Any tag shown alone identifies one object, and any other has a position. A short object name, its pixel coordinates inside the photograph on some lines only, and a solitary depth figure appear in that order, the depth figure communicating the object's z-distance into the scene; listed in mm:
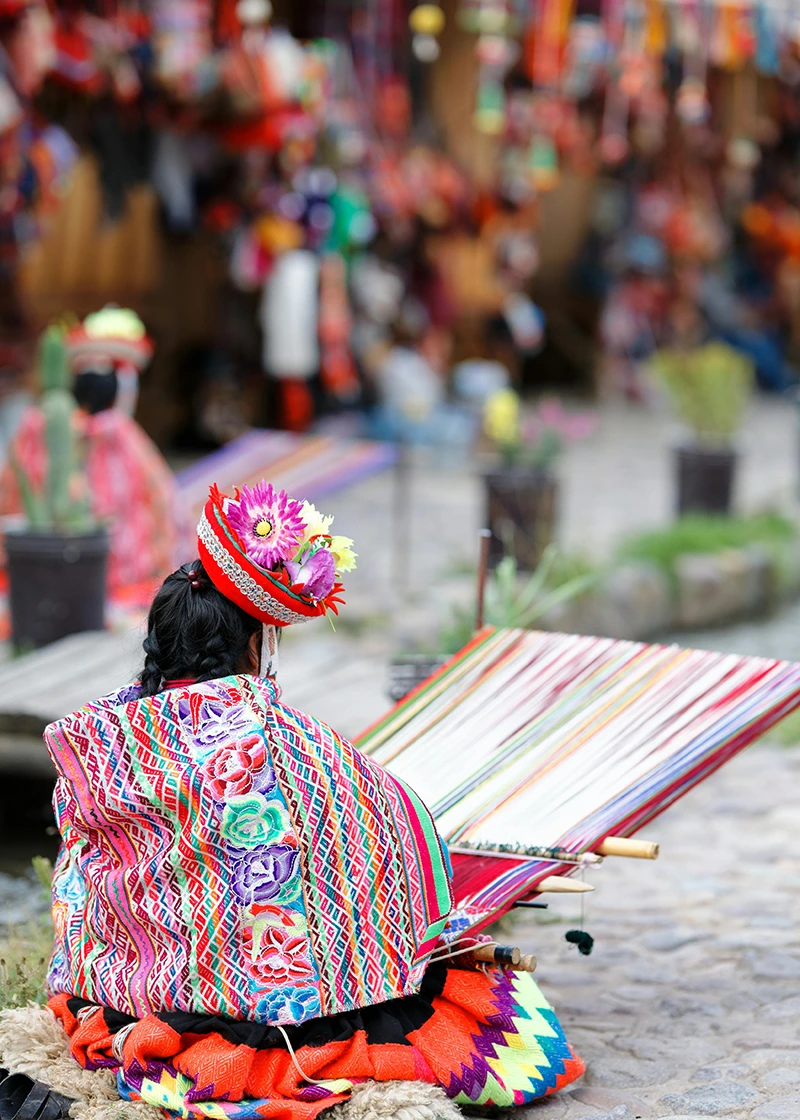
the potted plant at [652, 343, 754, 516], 16578
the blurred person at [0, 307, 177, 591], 11531
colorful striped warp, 5711
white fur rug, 4957
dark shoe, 5094
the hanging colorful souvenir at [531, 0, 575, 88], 21156
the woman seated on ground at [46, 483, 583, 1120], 5039
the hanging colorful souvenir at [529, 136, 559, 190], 24125
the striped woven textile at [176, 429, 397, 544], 12820
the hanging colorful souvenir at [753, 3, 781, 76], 23203
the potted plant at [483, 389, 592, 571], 14092
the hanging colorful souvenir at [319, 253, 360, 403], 20453
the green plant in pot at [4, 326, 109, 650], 9852
